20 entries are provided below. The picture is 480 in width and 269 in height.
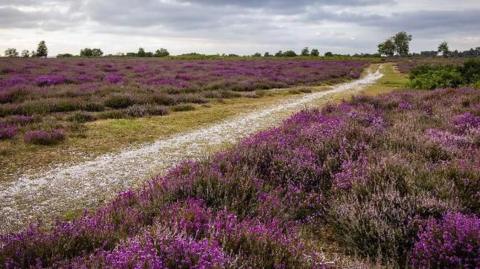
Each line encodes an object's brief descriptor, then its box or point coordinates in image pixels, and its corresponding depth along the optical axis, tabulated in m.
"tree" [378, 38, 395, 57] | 138.40
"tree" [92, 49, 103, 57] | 102.25
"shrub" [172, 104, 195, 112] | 18.06
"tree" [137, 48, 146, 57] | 94.94
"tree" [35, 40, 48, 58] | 95.75
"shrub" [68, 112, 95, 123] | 14.63
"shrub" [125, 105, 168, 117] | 16.19
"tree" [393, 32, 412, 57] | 140.88
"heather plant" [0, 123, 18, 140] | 11.41
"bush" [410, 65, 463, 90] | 23.42
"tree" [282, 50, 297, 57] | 110.61
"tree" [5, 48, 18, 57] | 102.96
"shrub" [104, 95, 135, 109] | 17.81
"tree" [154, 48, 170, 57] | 96.75
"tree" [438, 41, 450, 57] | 151.25
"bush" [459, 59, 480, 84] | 26.53
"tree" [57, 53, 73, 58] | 88.81
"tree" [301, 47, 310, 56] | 119.18
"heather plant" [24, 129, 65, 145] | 10.99
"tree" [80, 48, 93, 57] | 100.69
